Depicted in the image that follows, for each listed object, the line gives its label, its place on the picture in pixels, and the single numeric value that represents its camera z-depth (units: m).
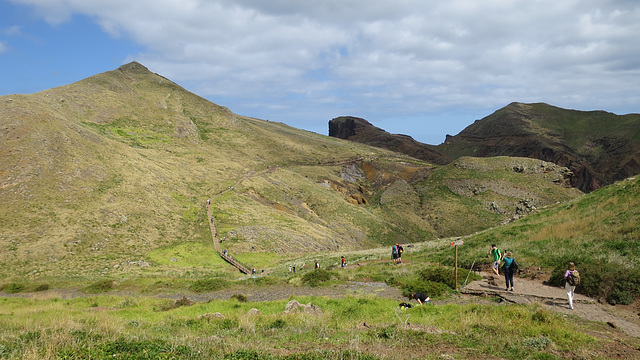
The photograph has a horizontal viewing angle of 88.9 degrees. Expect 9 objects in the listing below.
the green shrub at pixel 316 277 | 26.75
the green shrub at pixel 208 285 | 29.58
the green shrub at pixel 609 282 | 15.64
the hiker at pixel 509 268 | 18.19
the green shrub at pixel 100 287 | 30.38
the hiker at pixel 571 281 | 15.22
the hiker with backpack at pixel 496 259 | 22.36
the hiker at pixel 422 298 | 17.95
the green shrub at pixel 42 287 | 31.27
